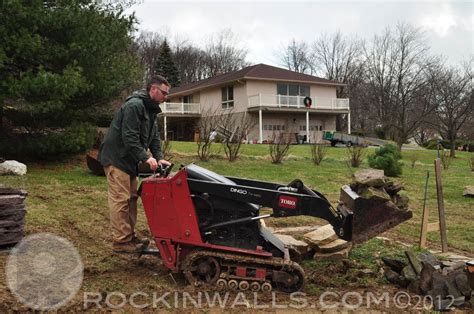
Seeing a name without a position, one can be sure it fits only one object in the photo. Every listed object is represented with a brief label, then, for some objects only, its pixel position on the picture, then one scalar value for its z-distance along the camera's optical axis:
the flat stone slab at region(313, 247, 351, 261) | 5.28
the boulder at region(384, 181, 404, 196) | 6.04
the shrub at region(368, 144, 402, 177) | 16.28
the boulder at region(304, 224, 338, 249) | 5.37
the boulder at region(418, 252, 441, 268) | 4.65
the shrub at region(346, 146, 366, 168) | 18.19
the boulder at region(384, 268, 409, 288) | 4.46
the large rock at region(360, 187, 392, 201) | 4.48
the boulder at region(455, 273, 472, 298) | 4.08
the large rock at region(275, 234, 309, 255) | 5.29
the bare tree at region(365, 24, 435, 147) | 36.55
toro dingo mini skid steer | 4.25
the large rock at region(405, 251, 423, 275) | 4.51
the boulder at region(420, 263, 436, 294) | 4.24
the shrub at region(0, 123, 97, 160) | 12.01
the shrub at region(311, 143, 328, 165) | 18.37
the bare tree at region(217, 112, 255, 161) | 16.98
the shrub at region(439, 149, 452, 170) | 20.98
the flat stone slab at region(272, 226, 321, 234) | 6.90
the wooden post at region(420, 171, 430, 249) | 6.13
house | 35.59
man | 4.82
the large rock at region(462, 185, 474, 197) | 12.07
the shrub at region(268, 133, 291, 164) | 17.64
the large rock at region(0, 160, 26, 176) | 11.08
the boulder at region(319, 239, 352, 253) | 5.31
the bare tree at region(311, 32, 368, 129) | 60.65
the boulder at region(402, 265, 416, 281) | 4.42
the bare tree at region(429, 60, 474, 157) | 31.47
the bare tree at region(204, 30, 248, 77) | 66.19
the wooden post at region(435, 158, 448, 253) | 6.02
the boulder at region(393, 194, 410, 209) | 5.75
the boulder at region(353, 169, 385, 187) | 5.58
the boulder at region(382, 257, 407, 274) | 4.70
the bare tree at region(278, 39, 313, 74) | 67.06
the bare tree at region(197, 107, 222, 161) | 16.34
